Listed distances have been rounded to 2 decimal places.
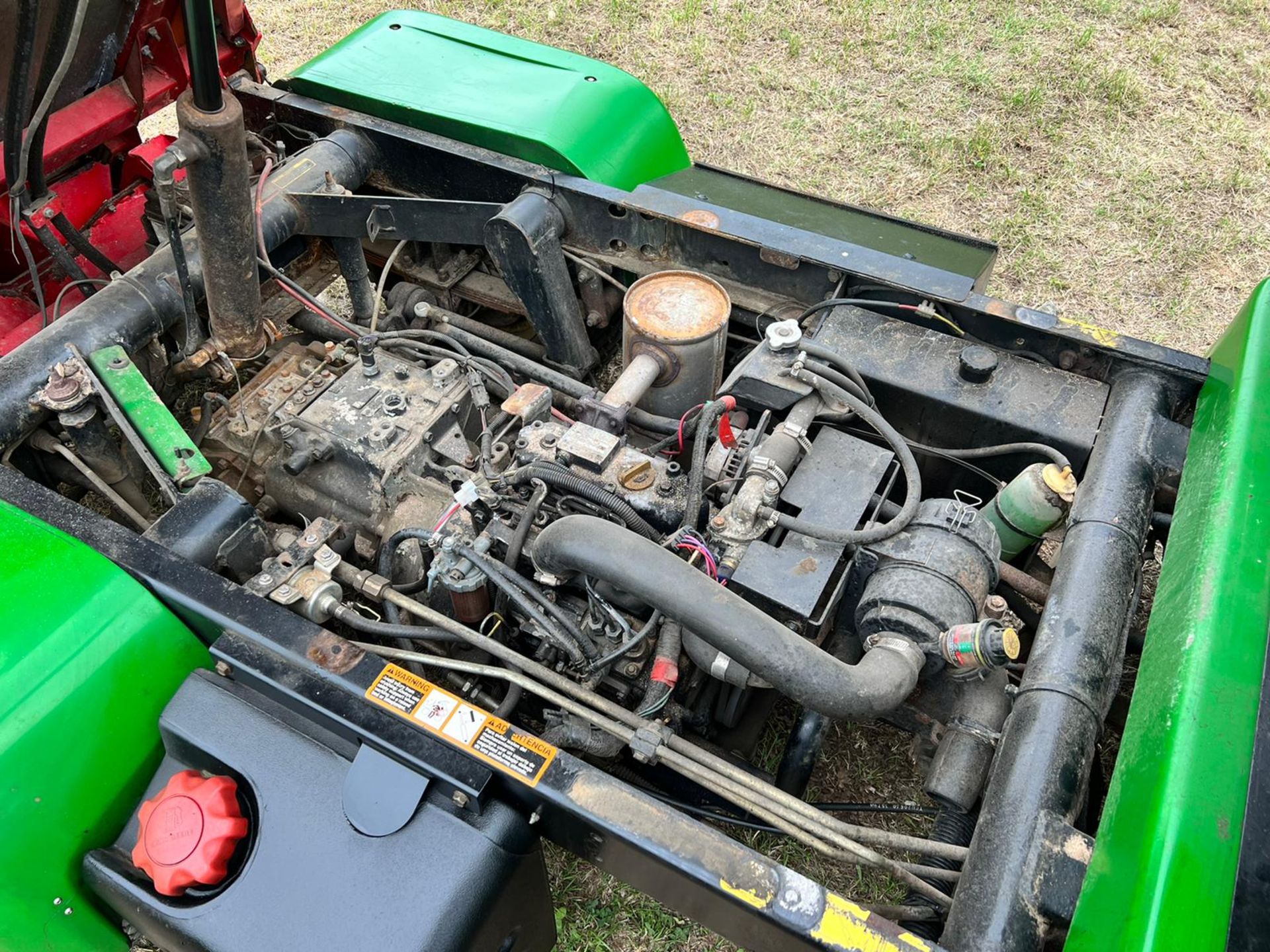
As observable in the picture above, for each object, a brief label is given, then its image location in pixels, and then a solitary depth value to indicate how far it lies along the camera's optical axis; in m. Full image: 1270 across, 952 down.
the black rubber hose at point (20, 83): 1.44
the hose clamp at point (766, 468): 1.86
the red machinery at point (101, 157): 2.49
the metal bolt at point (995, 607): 1.82
